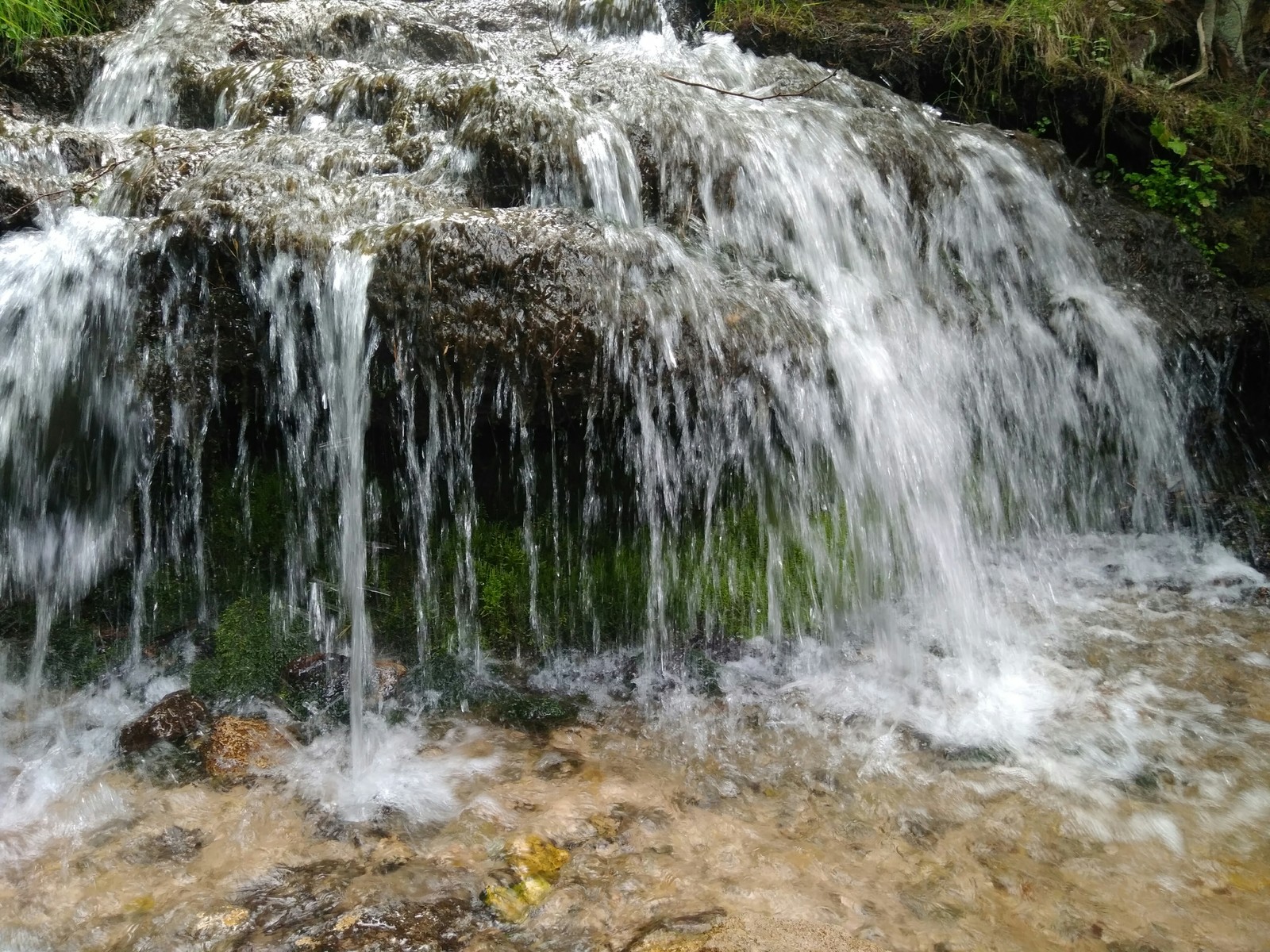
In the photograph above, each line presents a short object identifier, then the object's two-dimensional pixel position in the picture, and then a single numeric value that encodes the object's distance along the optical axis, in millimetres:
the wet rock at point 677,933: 1956
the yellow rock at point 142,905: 2100
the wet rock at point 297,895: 2053
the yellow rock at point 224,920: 2039
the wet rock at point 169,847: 2283
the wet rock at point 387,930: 1962
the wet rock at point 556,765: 2654
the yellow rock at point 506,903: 2064
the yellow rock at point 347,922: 2010
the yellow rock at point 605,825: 2363
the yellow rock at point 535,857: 2209
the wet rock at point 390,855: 2232
